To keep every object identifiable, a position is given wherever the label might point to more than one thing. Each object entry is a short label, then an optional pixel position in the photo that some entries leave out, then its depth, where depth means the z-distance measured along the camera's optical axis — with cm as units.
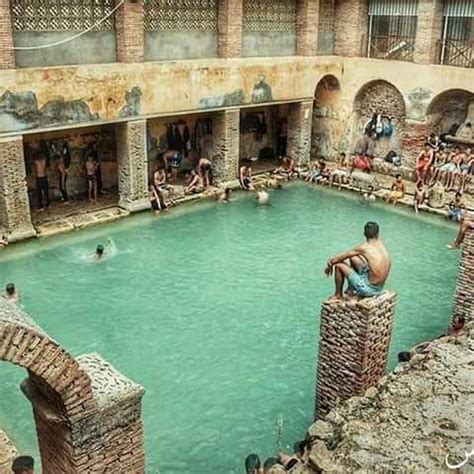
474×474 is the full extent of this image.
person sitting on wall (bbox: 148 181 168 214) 1897
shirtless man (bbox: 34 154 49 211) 1878
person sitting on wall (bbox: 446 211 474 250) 1143
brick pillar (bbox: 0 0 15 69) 1482
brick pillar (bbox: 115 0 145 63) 1720
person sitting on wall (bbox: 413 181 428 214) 1953
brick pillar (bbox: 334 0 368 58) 2261
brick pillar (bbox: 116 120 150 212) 1838
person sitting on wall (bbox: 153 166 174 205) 1933
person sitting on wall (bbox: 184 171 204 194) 2034
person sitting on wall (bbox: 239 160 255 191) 2119
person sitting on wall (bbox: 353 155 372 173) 2291
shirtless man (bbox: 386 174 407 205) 2017
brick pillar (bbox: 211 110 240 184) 2072
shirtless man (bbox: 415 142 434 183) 2066
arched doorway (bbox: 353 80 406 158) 2272
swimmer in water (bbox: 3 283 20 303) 1211
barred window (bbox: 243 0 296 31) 2053
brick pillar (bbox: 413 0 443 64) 2055
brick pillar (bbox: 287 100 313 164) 2302
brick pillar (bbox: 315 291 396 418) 877
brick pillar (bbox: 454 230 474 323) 1159
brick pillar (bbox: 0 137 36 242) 1585
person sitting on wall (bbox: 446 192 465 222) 1839
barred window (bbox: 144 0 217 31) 1811
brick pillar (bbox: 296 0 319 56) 2172
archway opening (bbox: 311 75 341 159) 2406
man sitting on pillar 879
